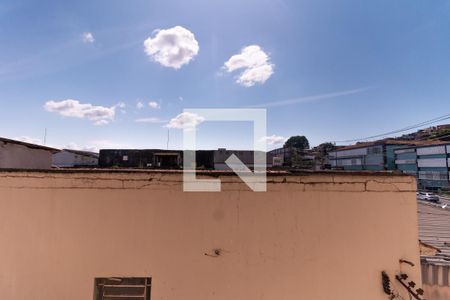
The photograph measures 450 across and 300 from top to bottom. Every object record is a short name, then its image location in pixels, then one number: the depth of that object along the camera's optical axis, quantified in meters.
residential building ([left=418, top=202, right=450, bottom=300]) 3.85
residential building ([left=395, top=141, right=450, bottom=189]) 42.66
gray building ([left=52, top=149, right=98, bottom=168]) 22.19
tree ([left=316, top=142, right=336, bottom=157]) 67.78
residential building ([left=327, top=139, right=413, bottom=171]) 54.03
